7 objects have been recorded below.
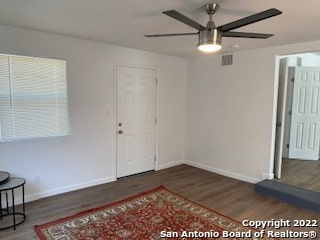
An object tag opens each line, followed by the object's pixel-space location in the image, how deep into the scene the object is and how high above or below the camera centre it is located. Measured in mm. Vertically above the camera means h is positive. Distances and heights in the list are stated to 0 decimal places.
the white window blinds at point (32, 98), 2932 -21
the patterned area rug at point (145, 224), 2453 -1450
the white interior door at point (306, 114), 5207 -338
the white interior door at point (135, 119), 4090 -406
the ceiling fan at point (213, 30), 1728 +578
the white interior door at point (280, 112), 4004 -222
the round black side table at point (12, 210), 2578 -1426
